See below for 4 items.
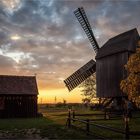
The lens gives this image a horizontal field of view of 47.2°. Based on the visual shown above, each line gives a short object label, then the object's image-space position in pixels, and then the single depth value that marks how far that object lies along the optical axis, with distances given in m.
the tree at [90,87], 32.55
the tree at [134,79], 13.12
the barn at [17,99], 20.06
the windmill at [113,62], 19.17
